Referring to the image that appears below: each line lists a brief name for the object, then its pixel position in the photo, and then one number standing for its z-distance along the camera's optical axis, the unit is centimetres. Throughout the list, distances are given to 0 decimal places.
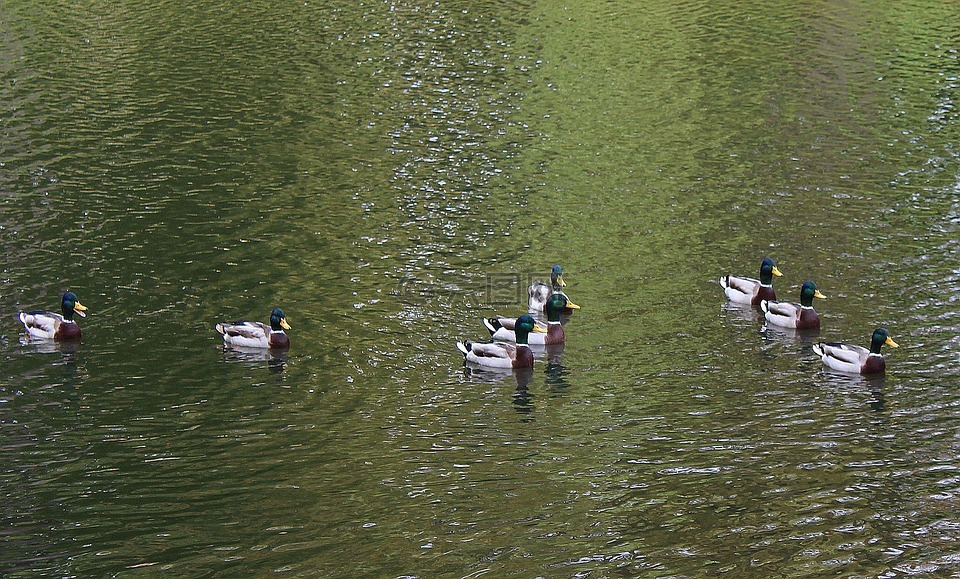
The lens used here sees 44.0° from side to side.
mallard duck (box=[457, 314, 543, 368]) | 2331
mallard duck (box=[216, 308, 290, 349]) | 2405
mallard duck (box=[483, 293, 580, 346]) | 2467
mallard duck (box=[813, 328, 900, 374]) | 2244
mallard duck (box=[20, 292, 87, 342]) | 2431
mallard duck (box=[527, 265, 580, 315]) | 2638
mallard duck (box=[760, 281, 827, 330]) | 2503
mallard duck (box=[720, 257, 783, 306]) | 2641
